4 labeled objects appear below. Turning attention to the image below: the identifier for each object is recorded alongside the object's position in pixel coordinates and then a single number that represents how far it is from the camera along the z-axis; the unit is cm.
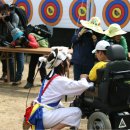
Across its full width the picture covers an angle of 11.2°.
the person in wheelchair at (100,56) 627
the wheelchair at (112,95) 596
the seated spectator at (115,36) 829
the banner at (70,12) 1409
